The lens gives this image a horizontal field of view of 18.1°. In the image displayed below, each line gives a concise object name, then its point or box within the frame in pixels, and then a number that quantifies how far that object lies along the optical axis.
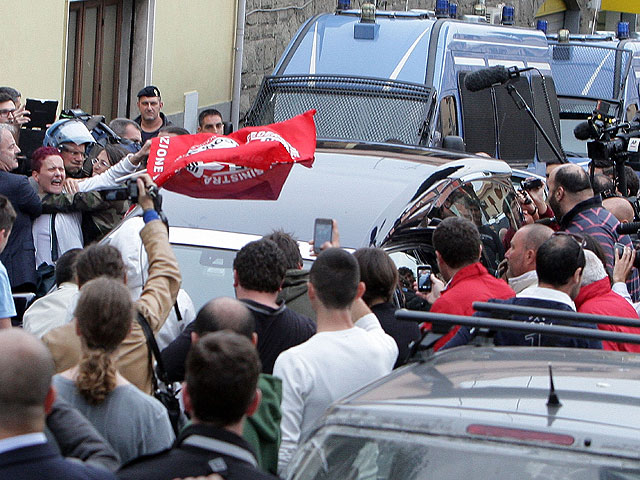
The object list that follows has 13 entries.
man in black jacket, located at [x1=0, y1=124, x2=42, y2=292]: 11.57
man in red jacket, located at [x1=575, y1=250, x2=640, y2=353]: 9.30
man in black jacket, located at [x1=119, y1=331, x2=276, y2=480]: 4.91
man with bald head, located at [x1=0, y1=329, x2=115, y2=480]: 4.66
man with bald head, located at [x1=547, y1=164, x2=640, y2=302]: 12.20
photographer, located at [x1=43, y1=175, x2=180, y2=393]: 7.04
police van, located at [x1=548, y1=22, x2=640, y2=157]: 25.99
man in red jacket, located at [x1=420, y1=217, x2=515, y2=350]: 9.40
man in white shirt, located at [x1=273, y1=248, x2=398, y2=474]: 6.91
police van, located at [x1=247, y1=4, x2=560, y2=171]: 17.33
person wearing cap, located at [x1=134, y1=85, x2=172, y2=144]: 18.42
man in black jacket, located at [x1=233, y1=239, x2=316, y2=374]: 7.64
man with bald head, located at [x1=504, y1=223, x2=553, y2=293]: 10.18
